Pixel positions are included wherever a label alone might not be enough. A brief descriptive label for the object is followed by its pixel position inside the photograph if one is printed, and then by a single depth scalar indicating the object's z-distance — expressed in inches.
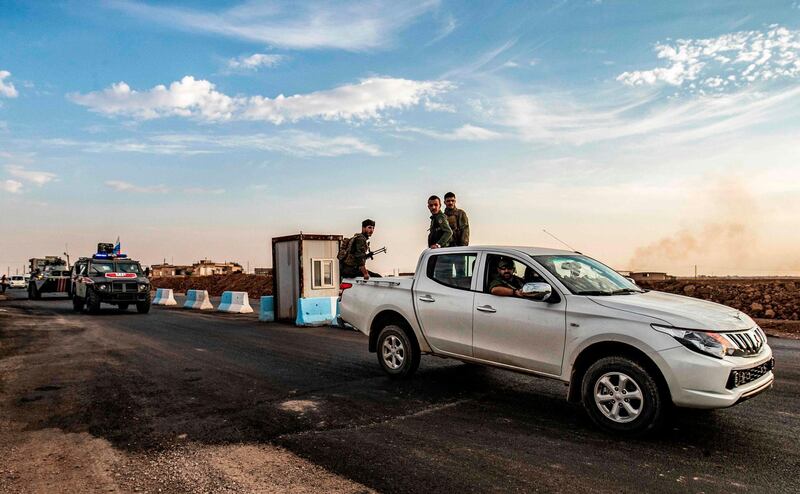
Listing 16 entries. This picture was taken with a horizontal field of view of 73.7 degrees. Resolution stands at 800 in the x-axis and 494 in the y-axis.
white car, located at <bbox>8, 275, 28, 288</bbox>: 2501.4
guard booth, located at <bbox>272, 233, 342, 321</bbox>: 610.2
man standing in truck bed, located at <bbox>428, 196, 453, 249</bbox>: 383.9
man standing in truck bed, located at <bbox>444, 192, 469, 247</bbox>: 413.4
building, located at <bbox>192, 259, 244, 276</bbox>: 3959.4
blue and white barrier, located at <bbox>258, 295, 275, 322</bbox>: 644.7
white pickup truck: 183.9
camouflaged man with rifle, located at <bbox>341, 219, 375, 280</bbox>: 427.2
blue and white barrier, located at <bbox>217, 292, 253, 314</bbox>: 778.8
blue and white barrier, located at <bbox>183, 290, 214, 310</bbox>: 884.0
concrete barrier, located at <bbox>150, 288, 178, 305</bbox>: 1009.5
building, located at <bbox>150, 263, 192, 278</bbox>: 4011.3
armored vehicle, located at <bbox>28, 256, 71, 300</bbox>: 1242.0
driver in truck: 246.4
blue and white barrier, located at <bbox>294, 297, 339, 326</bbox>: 594.2
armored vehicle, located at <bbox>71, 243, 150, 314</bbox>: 772.0
